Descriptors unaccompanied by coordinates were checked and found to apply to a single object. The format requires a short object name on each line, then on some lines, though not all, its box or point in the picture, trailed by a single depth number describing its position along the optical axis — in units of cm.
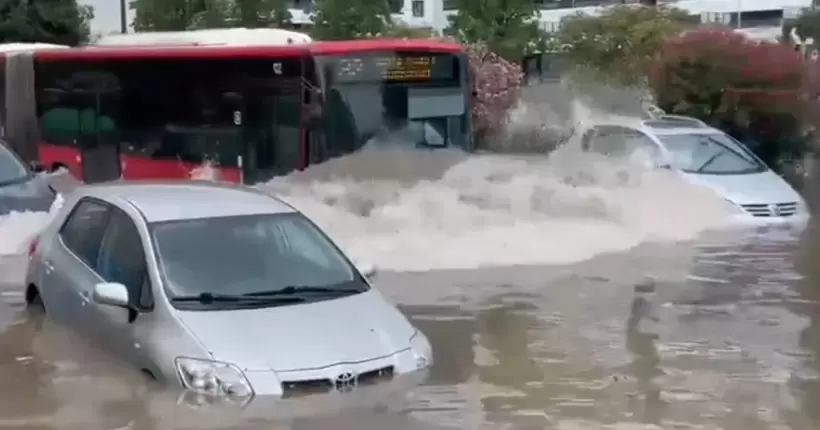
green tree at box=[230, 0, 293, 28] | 3525
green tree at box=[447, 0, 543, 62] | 3256
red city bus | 1730
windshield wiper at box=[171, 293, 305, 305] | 823
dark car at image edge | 1558
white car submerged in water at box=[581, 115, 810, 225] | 1716
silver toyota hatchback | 775
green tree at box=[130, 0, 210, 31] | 3572
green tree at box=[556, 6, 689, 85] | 3441
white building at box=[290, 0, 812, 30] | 5181
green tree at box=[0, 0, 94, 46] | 4100
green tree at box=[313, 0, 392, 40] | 3306
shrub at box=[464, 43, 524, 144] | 2356
